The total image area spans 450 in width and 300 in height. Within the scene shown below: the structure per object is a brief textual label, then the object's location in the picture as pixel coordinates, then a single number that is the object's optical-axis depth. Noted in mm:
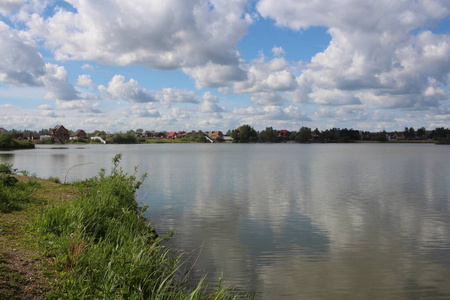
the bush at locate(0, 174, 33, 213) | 11441
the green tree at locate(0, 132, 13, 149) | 91500
